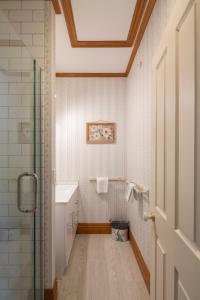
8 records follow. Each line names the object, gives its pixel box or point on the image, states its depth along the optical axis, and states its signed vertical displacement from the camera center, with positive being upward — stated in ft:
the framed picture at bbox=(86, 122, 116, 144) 9.40 +0.90
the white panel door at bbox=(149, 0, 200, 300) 1.98 -0.14
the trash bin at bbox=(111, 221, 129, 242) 8.45 -4.20
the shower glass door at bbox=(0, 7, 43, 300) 4.45 -0.68
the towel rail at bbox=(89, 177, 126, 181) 9.37 -1.63
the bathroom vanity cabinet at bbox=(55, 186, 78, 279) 5.92 -2.98
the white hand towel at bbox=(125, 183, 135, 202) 7.04 -1.68
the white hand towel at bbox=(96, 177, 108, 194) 9.09 -1.92
